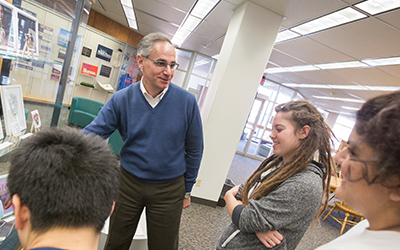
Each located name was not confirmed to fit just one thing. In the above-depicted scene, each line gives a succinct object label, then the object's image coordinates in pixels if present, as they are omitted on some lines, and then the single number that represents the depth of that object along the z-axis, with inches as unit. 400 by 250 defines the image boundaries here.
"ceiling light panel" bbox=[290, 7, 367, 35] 106.6
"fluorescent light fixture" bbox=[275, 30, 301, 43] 154.2
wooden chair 164.6
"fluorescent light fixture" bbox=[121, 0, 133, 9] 205.3
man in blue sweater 58.9
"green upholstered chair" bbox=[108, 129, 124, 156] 175.9
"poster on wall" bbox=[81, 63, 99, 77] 309.5
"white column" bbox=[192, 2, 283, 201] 127.2
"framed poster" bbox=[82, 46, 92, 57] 304.7
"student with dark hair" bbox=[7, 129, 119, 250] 23.6
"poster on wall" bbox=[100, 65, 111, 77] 326.2
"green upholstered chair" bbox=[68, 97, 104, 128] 215.9
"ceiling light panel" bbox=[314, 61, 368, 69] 170.6
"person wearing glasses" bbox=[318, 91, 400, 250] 18.7
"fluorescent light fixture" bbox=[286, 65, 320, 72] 223.6
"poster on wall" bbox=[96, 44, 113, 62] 315.5
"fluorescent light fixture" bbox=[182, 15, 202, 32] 192.1
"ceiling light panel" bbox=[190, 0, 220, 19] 150.2
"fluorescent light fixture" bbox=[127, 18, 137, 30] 277.7
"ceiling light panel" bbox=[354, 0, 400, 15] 92.1
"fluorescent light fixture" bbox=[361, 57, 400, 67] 145.2
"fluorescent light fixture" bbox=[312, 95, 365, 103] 318.5
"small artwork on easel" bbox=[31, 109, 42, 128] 59.4
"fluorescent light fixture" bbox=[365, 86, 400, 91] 208.8
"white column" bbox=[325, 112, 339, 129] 521.6
